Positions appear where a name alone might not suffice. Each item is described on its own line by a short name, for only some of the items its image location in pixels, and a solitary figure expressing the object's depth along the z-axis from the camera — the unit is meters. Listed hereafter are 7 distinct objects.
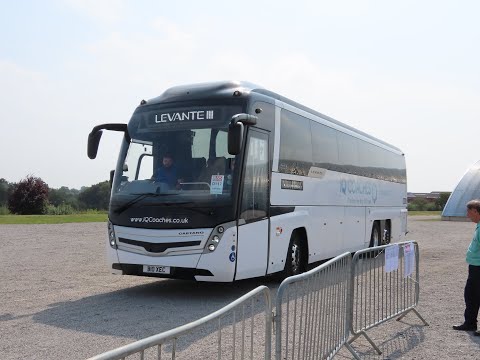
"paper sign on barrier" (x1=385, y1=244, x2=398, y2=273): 7.55
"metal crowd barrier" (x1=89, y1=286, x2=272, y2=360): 2.75
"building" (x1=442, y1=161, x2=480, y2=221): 55.59
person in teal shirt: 7.72
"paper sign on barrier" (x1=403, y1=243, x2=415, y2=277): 8.29
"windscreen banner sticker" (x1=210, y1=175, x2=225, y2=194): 9.70
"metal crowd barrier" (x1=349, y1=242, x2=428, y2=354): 6.88
